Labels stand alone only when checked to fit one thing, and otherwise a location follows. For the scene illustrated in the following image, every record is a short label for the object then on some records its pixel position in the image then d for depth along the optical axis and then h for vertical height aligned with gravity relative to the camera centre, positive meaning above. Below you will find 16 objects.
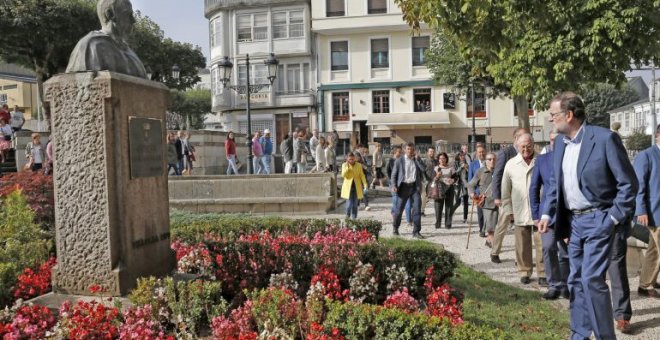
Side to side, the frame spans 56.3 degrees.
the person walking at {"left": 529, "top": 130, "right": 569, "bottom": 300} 6.51 -1.10
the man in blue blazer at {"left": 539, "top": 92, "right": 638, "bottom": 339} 4.74 -0.43
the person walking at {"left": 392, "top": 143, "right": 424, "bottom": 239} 11.95 -0.63
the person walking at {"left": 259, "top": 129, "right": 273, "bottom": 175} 22.94 +0.18
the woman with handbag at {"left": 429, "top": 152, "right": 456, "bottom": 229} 13.13 -0.80
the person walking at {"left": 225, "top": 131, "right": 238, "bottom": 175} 21.52 +0.16
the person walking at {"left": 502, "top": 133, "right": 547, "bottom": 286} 7.82 -0.77
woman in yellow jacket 13.50 -0.68
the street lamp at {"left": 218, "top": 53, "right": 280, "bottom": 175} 20.84 +2.85
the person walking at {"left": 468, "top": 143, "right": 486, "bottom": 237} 11.77 -0.29
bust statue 4.90 +0.93
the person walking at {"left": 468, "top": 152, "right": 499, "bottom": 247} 9.87 -0.73
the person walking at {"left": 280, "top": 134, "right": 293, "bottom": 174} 21.61 +0.04
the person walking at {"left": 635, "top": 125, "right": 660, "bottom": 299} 6.58 -0.64
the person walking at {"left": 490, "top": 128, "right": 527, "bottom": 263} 8.80 -0.67
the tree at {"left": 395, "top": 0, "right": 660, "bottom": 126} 9.23 +2.04
